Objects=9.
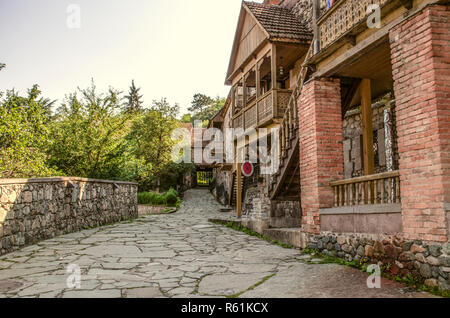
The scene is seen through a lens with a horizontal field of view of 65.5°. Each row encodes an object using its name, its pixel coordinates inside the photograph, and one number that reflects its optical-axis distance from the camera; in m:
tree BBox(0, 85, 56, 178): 10.39
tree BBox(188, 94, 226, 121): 55.22
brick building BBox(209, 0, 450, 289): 4.37
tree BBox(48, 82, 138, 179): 14.18
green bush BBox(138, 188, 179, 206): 22.77
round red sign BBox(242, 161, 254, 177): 12.17
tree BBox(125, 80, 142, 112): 54.31
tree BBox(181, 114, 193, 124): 58.49
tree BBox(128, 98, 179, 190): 27.98
